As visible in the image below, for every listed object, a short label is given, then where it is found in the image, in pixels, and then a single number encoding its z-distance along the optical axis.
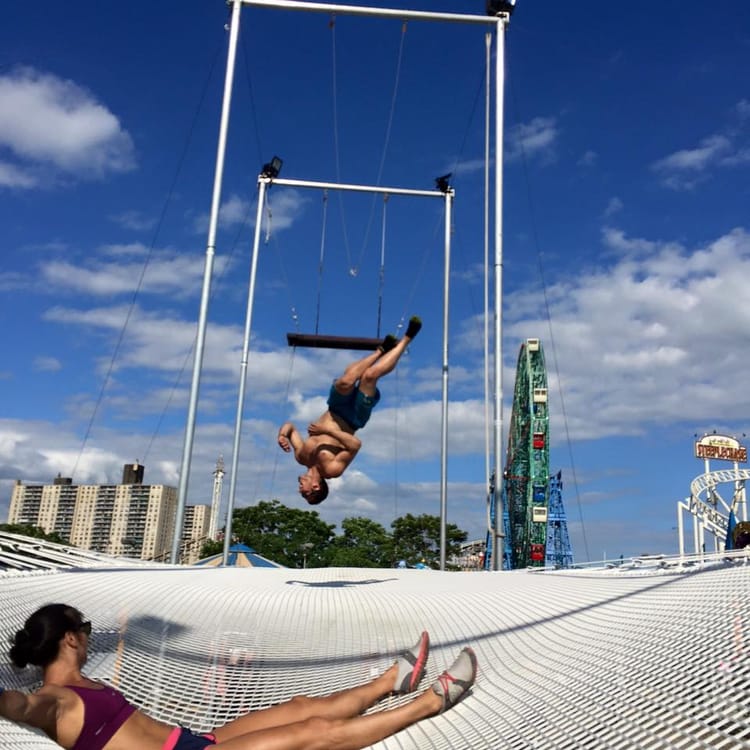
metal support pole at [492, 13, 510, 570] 6.71
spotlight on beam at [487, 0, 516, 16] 7.39
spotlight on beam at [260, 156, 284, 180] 9.91
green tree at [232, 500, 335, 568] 24.14
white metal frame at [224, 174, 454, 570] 9.33
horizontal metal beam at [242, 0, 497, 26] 7.33
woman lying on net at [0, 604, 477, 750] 1.61
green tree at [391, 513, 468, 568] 25.09
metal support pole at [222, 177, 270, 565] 9.42
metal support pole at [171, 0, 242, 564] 6.45
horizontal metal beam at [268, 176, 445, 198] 9.70
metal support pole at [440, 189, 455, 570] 8.65
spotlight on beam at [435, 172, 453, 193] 9.72
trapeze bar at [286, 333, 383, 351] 7.17
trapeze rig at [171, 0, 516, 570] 6.52
